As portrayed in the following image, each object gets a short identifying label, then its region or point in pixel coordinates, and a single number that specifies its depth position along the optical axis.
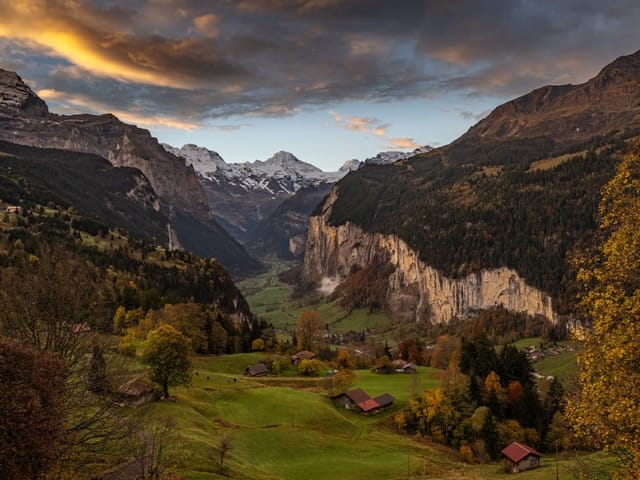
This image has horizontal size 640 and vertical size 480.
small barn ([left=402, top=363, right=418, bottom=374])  127.20
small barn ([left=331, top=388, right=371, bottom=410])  92.79
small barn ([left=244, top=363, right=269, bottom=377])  114.56
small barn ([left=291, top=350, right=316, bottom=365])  130.88
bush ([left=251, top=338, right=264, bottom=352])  139.50
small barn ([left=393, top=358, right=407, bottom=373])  129.50
